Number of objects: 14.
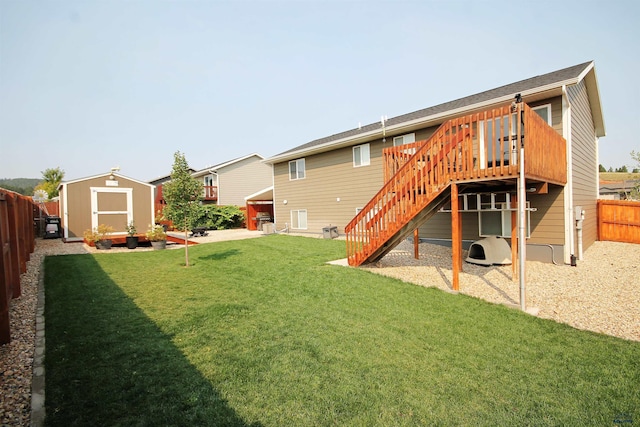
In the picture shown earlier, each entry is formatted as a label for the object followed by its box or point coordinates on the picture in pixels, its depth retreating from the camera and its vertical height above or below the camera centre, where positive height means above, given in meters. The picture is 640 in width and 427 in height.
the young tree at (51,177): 48.03 +6.25
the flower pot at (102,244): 12.93 -1.10
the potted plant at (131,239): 13.35 -0.95
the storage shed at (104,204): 15.05 +0.62
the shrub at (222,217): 24.81 -0.18
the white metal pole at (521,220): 5.52 -0.18
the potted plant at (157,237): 13.42 -0.91
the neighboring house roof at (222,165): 27.61 +4.31
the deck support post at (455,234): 6.50 -0.48
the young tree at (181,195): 9.37 +0.61
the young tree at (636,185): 18.22 +1.29
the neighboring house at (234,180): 27.95 +3.17
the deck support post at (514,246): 7.46 -0.85
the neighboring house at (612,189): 30.62 +1.99
